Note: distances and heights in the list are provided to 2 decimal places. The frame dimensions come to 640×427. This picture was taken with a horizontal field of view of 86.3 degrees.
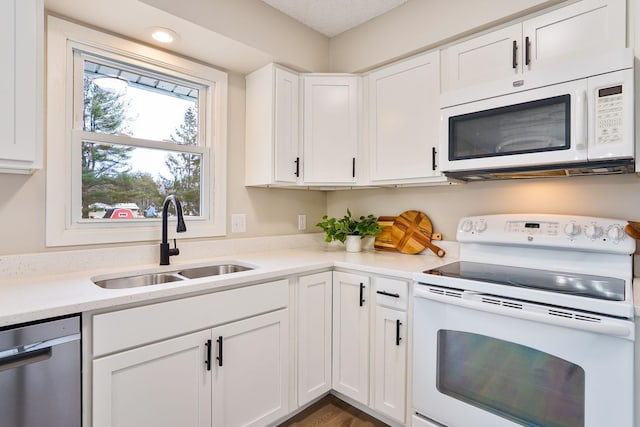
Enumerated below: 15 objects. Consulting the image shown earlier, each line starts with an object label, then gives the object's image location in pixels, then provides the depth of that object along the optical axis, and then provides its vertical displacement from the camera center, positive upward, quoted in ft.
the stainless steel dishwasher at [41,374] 3.28 -1.68
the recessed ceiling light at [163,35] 5.73 +3.00
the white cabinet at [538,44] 4.70 +2.61
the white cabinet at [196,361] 3.96 -2.05
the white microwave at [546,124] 4.24 +1.24
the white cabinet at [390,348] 5.54 -2.29
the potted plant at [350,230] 7.84 -0.46
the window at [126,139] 5.27 +1.25
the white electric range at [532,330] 3.73 -1.47
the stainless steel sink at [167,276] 5.41 -1.16
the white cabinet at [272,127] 7.05 +1.76
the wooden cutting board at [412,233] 7.32 -0.49
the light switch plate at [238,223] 7.38 -0.29
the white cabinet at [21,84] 3.90 +1.45
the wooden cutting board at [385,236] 7.91 -0.61
